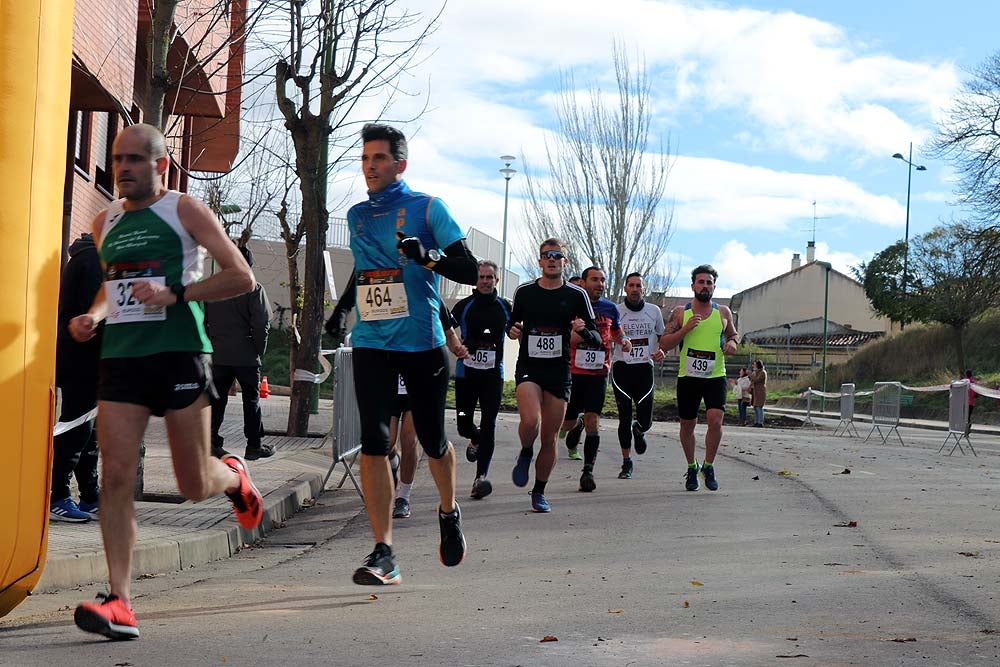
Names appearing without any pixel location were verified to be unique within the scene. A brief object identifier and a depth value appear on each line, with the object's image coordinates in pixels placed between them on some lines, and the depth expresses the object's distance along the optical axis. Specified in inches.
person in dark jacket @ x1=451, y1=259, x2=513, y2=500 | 428.1
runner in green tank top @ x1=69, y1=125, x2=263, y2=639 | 202.1
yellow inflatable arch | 193.2
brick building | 610.2
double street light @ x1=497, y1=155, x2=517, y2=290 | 1925.4
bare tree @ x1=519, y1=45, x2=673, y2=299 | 2011.6
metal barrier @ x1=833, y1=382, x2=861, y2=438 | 1117.1
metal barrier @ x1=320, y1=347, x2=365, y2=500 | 446.3
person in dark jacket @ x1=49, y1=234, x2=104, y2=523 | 314.5
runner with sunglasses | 397.1
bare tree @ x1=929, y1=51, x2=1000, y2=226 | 1680.6
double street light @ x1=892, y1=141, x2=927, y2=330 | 2409.0
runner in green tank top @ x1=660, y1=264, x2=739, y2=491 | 462.6
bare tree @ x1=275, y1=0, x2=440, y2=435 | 628.1
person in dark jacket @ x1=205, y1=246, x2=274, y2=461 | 483.5
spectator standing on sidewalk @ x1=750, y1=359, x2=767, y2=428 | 1381.6
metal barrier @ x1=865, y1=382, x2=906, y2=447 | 971.3
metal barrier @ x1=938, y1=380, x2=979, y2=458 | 896.3
